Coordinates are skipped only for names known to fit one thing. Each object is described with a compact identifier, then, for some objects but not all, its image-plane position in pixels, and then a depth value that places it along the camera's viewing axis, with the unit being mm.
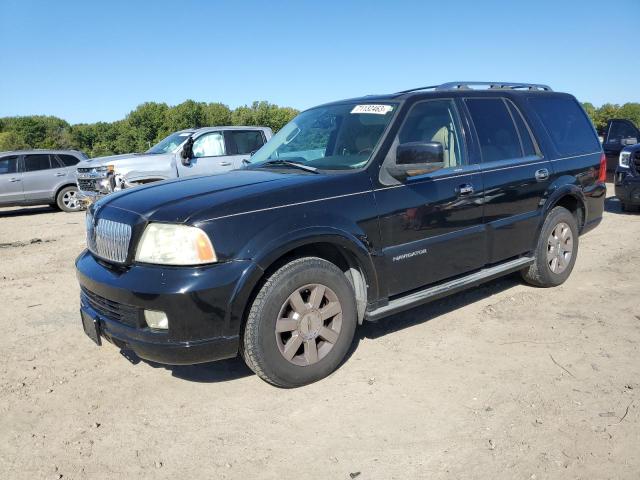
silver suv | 13602
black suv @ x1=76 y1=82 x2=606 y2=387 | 3064
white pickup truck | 10742
